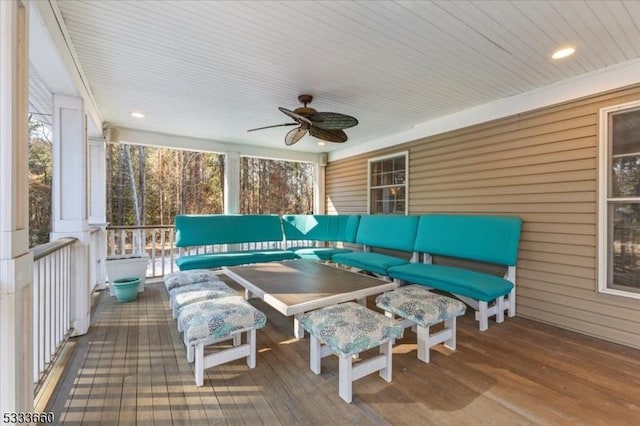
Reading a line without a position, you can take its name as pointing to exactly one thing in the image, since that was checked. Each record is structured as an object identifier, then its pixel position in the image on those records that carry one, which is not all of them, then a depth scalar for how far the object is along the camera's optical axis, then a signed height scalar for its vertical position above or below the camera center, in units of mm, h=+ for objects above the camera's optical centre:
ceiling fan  3030 +986
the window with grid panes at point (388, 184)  5066 +501
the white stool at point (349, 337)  1836 -857
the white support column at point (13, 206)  1263 +21
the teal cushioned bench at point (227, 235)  4293 -449
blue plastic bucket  3721 -1057
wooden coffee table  2352 -742
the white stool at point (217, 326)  1982 -847
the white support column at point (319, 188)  6902 +555
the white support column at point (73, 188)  2732 +226
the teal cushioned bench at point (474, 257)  2963 -577
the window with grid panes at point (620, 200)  2631 +94
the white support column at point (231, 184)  5586 +531
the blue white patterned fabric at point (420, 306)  2305 -827
